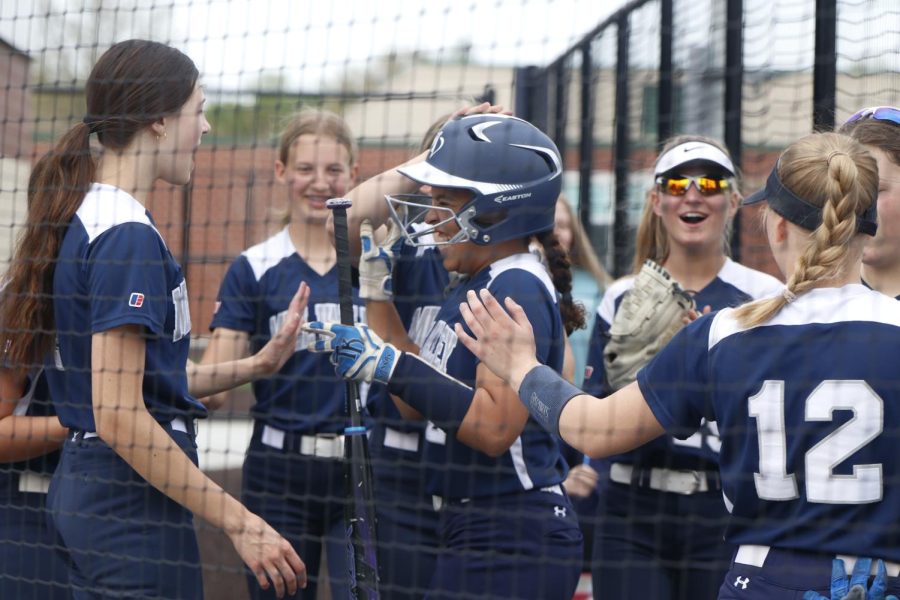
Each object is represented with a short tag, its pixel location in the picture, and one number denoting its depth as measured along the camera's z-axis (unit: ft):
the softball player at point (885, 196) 18.11
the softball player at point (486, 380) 18.16
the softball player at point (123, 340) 17.26
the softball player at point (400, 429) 20.90
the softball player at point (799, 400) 13.71
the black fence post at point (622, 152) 35.06
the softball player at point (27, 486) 19.72
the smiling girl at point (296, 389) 23.65
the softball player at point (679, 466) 21.35
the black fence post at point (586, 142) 38.47
